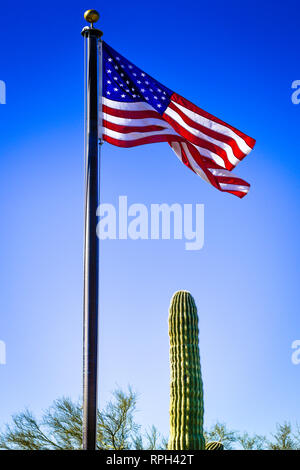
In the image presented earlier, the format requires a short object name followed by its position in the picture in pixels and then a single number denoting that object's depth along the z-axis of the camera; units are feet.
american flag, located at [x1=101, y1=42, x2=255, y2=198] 34.09
